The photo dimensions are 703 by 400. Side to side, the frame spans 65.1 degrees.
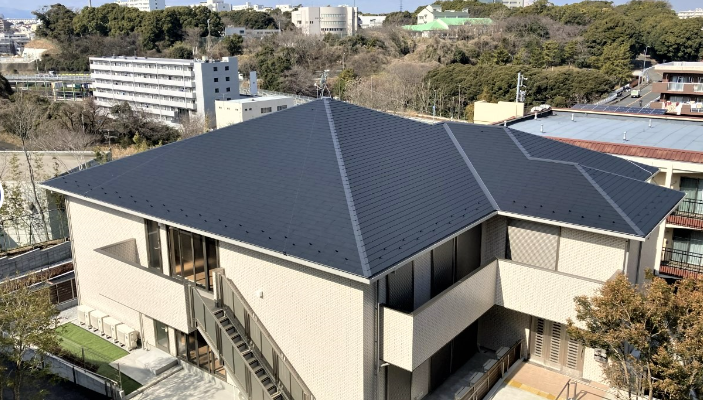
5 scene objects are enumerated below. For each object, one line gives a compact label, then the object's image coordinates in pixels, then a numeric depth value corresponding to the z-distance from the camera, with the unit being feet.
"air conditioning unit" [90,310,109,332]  47.60
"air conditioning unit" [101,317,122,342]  46.26
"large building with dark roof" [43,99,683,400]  31.76
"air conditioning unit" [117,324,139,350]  44.91
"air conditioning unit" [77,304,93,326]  48.73
